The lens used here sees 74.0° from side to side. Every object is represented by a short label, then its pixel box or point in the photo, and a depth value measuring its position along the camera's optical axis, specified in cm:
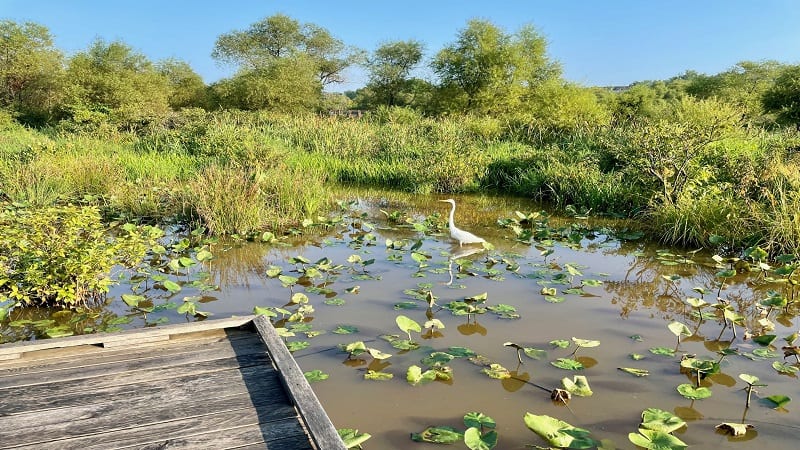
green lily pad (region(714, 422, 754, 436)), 269
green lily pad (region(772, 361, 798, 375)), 342
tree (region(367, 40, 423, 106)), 3644
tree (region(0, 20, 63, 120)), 2514
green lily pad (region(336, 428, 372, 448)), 249
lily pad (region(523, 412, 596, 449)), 244
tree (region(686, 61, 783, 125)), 3656
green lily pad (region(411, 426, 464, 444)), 262
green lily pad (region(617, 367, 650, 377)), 335
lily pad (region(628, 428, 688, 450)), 245
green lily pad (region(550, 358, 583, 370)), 338
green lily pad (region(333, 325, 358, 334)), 394
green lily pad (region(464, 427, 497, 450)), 243
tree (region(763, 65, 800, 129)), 1997
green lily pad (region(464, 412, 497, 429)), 272
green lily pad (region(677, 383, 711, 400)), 302
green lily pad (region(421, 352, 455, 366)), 341
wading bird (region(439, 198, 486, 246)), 643
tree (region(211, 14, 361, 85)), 4172
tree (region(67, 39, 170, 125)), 2038
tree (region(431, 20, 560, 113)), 2742
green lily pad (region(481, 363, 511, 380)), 329
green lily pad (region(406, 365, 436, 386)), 317
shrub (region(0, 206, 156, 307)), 405
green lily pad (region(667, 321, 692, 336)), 358
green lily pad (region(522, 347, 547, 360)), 356
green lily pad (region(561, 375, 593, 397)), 304
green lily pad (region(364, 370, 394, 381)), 327
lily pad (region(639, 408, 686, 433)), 263
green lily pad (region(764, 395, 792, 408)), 287
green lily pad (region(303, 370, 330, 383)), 321
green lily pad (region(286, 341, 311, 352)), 362
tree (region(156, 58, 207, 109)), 3253
